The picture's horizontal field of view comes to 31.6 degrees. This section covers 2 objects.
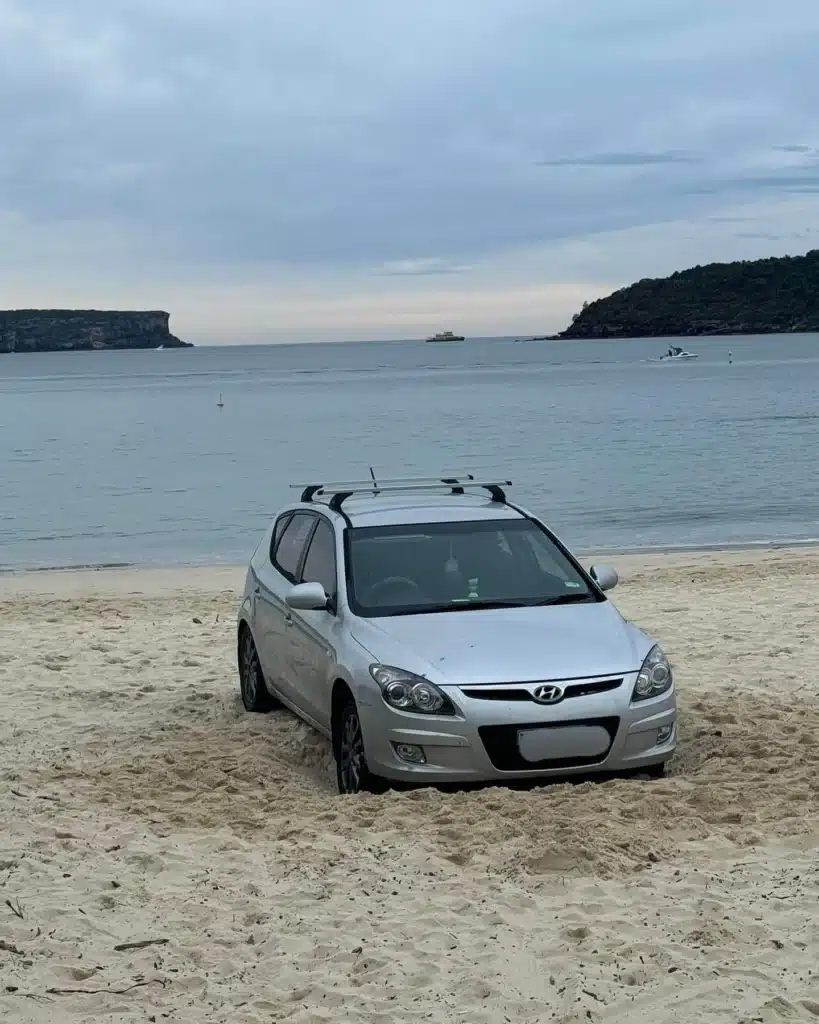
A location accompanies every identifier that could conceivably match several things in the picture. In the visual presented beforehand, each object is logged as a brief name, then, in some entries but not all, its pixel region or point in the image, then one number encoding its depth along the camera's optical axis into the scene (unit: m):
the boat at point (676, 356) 147.38
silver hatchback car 6.88
